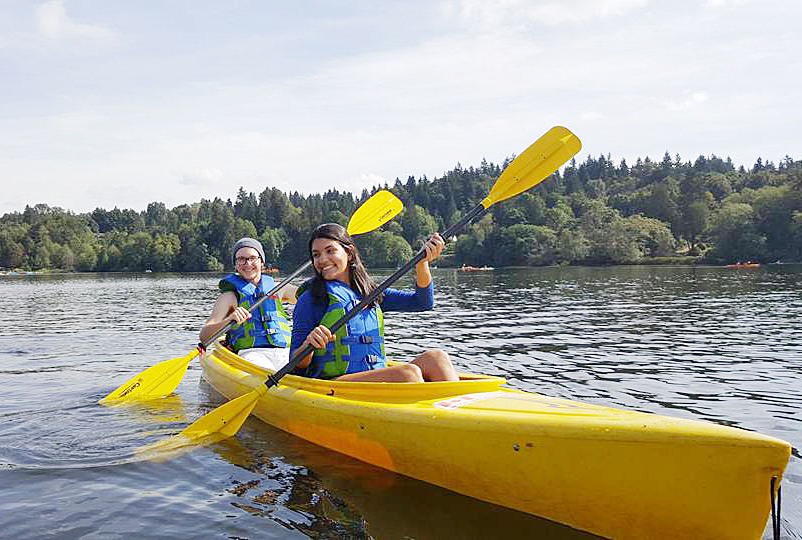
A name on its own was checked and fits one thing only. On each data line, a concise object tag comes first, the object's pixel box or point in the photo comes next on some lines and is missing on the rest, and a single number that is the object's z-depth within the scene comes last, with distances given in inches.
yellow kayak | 121.6
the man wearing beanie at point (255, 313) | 288.0
